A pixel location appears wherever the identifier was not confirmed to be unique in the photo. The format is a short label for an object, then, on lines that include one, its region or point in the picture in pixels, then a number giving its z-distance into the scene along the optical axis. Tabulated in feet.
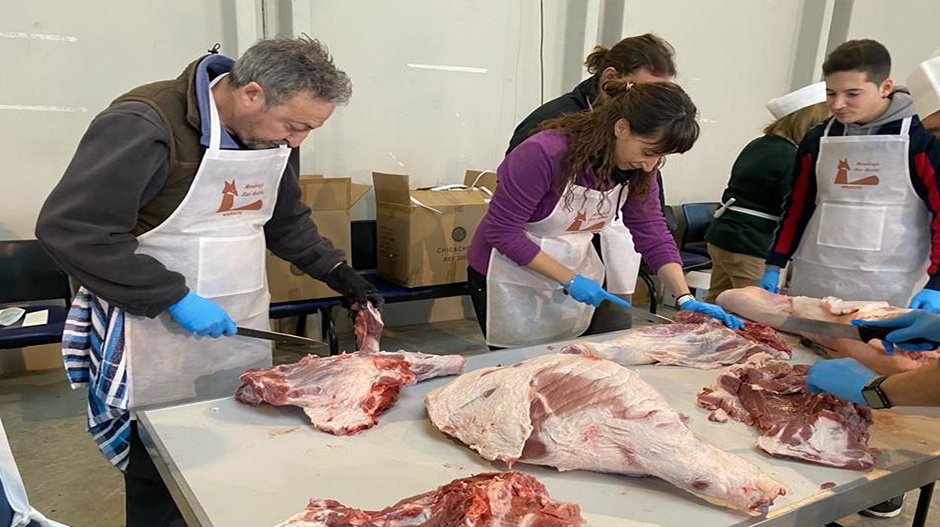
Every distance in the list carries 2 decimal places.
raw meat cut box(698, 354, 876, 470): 5.27
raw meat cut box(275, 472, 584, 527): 3.92
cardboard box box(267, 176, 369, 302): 13.39
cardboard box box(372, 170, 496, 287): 14.52
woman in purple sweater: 7.39
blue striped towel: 6.23
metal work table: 4.35
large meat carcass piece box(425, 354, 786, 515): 4.54
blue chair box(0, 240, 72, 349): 12.39
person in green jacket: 11.66
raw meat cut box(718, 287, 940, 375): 6.75
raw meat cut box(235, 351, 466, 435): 5.37
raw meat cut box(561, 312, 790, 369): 7.13
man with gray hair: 5.49
